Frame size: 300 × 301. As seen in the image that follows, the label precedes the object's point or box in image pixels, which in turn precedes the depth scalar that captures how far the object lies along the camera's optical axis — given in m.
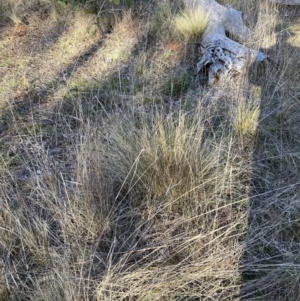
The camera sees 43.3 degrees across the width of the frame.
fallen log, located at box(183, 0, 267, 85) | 3.57
